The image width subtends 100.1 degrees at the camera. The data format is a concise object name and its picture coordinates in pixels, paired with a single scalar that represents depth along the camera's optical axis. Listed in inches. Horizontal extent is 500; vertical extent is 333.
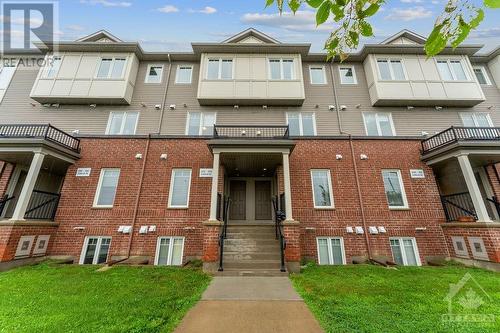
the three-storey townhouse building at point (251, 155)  318.0
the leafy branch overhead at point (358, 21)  52.6
